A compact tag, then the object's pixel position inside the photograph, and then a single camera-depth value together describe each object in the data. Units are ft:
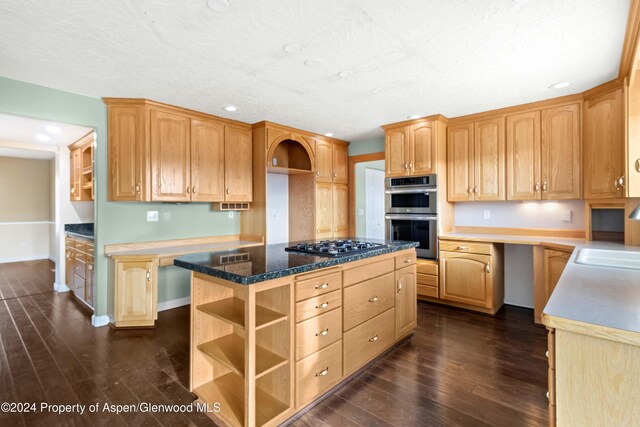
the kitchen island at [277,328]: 5.49
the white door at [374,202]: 20.83
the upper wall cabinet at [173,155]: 10.82
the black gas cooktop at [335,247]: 7.24
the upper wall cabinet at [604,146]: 9.09
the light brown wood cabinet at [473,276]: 11.48
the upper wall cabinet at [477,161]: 12.20
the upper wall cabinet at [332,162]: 16.15
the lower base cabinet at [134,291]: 10.39
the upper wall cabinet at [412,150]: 13.07
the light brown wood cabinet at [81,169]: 14.14
